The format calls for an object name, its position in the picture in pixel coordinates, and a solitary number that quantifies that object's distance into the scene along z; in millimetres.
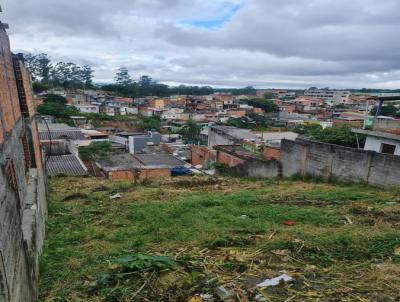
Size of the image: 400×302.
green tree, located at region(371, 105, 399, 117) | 36000
